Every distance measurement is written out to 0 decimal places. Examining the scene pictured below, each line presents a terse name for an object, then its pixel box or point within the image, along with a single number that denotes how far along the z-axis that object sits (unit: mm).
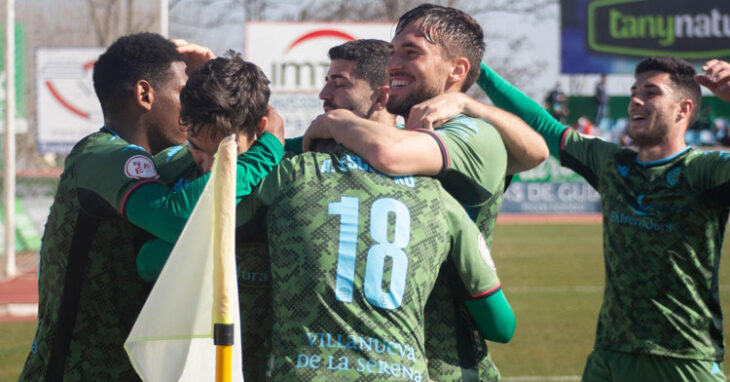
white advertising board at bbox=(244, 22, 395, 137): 20625
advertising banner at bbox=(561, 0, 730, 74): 32188
